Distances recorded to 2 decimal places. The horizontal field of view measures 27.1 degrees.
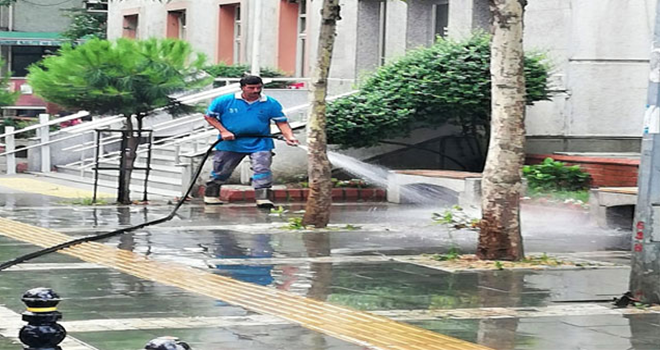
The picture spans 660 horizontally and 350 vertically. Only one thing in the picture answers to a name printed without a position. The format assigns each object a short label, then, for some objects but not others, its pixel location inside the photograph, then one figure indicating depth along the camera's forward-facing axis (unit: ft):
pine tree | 63.46
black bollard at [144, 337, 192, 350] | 15.26
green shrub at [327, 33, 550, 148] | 69.21
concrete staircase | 73.61
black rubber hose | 39.58
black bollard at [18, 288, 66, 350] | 19.43
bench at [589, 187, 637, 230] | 54.80
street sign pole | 33.14
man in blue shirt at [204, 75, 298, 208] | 59.16
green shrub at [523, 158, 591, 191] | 65.73
